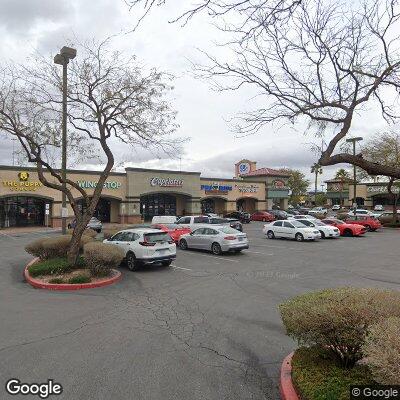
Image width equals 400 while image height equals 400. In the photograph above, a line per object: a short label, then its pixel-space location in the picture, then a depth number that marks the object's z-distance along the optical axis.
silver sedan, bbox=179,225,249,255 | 18.28
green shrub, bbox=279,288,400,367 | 4.52
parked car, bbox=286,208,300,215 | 55.87
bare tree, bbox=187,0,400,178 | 5.33
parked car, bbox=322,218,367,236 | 28.97
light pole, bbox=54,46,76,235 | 14.00
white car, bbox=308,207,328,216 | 52.96
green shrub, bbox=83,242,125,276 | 12.06
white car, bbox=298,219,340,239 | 27.16
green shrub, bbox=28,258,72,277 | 12.38
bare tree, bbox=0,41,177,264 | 13.73
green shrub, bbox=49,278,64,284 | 11.42
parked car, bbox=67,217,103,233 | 30.71
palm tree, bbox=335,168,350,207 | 71.78
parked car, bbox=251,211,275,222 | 47.50
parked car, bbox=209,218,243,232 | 28.09
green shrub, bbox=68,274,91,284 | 11.45
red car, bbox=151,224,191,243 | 22.83
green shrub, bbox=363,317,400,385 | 3.31
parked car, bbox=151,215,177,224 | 27.81
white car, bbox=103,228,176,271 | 14.12
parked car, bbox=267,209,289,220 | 47.60
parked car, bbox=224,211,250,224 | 44.50
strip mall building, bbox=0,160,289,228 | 35.75
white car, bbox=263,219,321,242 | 25.31
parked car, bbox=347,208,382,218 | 45.66
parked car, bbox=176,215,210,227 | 25.30
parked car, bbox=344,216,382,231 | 34.06
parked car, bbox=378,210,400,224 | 40.31
